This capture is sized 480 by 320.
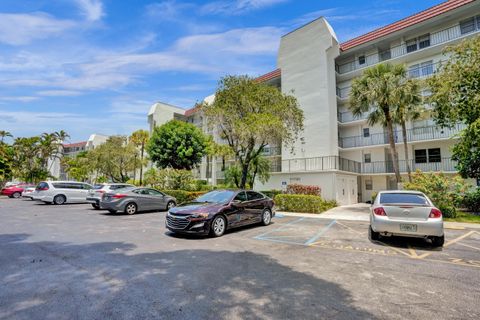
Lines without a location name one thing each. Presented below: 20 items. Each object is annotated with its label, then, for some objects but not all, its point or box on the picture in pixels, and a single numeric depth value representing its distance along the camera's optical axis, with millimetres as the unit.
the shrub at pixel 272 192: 19609
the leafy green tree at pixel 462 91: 12562
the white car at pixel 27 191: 22766
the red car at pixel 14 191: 26969
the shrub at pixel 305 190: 18562
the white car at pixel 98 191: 14953
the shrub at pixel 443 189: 12779
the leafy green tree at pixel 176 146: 29297
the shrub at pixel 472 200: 14041
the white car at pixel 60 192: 17891
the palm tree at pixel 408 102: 17250
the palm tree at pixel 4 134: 37519
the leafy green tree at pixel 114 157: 32594
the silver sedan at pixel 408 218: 6594
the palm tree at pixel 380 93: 17469
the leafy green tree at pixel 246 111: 15438
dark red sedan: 7492
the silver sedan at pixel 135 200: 12695
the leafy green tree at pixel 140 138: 37156
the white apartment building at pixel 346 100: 20484
